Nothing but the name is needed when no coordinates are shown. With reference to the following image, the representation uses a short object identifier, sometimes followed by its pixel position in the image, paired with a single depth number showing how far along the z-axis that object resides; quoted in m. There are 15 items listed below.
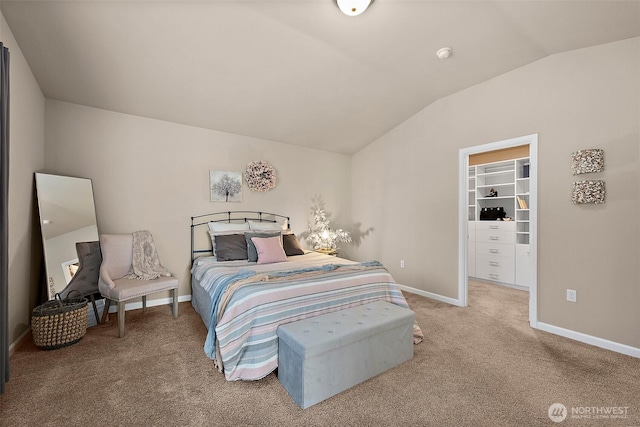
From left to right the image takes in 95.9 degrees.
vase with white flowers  4.82
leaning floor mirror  2.88
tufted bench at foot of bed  1.83
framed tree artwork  4.17
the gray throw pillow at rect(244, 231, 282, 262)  3.56
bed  2.10
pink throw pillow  3.51
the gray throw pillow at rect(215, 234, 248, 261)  3.63
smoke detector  2.87
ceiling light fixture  2.14
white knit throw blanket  3.26
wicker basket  2.44
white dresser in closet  4.80
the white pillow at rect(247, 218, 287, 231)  4.20
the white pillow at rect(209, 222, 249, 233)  3.97
